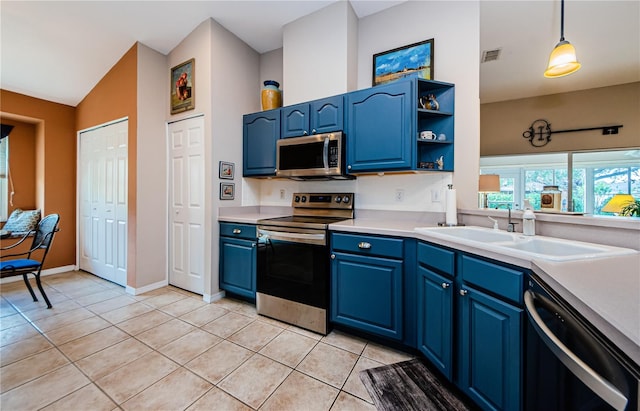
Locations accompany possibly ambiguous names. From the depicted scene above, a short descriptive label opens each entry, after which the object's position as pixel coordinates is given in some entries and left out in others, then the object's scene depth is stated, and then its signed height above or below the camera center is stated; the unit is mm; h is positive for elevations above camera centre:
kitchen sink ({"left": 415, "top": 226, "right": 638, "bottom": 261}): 1062 -217
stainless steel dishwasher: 530 -411
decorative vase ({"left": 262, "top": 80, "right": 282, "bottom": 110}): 2873 +1237
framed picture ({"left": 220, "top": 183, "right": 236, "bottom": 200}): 2783 +130
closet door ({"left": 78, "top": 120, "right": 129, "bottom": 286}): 3066 +14
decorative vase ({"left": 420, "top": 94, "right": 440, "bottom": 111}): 2123 +860
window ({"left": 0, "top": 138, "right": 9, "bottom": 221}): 3467 +334
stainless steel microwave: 2281 +441
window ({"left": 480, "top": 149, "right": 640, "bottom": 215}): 3770 +443
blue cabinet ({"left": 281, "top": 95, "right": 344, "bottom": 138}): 2344 +843
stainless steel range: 2049 -596
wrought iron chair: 2396 -609
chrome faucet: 1612 -158
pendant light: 2018 +1173
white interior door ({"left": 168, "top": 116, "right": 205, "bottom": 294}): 2795 -24
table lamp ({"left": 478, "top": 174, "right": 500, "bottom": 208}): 3516 +260
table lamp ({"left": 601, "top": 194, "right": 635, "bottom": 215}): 2623 -7
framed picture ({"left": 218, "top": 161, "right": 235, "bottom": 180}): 2754 +358
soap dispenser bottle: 1446 -117
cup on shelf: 2111 +571
